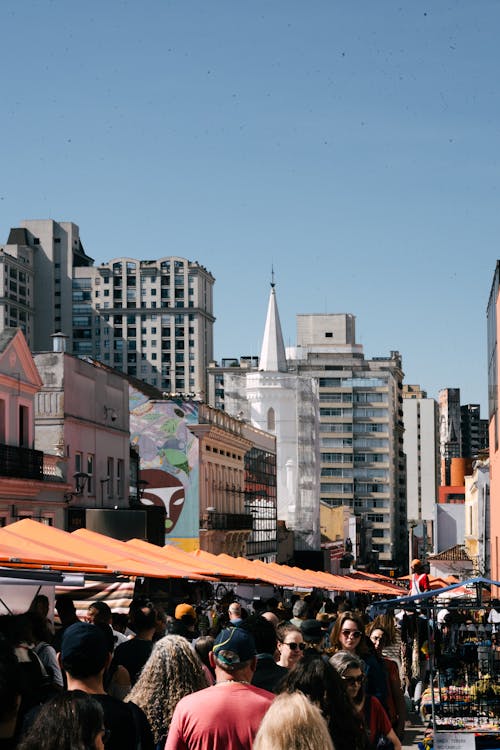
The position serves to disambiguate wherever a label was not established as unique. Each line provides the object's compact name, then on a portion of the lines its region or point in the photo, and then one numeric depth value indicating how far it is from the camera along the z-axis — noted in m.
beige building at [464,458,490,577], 57.56
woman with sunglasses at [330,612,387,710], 9.95
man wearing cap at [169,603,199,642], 12.24
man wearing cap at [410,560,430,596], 22.19
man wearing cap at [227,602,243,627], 15.44
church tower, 102.69
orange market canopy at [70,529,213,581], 14.92
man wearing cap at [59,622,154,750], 6.36
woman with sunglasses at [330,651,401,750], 7.55
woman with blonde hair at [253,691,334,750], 4.75
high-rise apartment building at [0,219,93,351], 192.12
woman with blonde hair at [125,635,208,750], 7.23
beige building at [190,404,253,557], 61.06
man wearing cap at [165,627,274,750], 6.21
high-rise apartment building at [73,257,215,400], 198.25
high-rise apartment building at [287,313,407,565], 164.50
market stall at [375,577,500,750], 11.00
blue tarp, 15.68
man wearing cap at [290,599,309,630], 15.09
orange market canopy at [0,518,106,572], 13.13
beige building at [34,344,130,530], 37.41
